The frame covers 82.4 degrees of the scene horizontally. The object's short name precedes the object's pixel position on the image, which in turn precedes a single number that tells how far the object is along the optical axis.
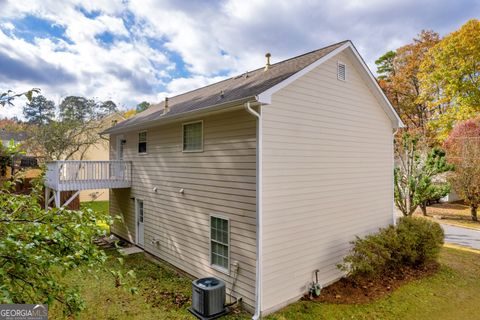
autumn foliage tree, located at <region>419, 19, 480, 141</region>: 19.45
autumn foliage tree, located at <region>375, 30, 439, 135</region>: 24.53
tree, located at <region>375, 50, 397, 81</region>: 28.05
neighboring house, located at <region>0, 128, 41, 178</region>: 15.54
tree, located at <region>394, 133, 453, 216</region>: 14.52
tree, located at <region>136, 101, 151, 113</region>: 59.38
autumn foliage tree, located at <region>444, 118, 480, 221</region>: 16.75
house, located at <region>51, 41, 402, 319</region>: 6.64
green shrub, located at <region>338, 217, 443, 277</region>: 7.79
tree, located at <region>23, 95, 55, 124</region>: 21.67
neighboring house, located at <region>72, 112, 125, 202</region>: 23.31
